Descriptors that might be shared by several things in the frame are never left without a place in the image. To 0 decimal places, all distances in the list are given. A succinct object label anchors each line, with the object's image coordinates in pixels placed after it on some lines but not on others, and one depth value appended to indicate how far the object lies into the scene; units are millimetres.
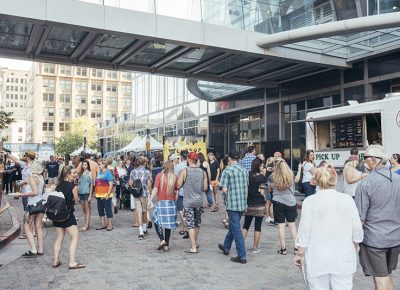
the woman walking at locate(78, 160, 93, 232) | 9852
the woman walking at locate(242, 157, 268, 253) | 7164
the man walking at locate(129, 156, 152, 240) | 9062
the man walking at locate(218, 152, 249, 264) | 6664
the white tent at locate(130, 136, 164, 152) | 24481
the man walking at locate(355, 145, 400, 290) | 3934
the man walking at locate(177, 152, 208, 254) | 7340
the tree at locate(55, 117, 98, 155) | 70375
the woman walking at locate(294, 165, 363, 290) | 3500
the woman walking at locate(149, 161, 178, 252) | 7449
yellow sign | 17328
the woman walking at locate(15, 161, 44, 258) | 7002
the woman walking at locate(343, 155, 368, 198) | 7648
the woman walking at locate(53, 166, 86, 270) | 6328
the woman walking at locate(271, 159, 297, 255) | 7102
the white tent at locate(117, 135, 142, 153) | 26356
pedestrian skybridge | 12797
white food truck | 10336
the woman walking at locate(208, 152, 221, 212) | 12903
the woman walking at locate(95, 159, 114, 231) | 9578
